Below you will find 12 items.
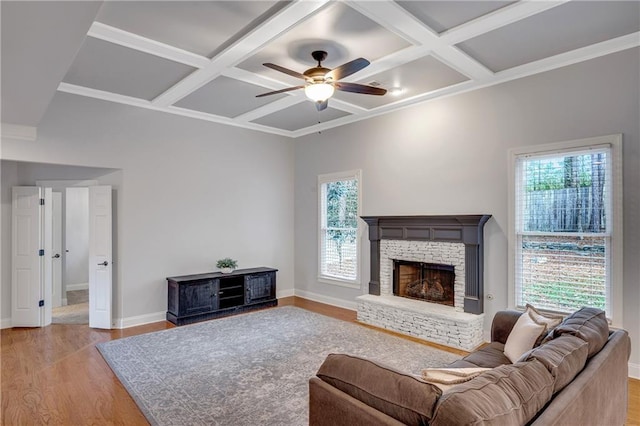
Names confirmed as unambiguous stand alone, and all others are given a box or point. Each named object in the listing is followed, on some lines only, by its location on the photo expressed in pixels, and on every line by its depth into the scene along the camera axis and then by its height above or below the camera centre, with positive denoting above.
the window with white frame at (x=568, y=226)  3.75 -0.13
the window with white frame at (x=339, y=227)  6.44 -0.26
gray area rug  3.01 -1.61
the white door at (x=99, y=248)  5.33 -0.51
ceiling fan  3.66 +1.34
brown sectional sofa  1.37 -0.77
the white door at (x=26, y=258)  5.35 -0.65
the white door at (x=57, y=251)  6.68 -0.69
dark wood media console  5.51 -1.30
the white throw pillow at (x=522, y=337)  2.72 -0.94
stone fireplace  4.64 -0.94
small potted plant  6.11 -0.87
